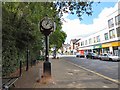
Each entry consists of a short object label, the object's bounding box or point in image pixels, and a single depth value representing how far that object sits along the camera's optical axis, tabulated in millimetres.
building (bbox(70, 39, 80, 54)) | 51459
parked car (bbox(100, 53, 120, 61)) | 14394
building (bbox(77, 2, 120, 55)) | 20440
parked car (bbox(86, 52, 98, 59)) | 19219
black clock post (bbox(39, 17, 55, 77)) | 4813
